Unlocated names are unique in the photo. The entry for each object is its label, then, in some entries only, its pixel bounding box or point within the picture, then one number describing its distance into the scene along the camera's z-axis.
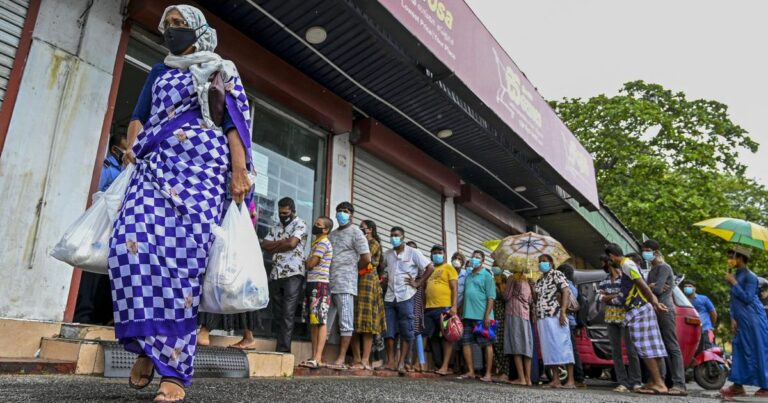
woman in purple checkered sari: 2.12
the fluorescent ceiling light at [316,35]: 5.73
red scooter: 8.10
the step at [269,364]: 4.45
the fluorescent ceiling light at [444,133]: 8.30
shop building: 4.19
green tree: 17.20
